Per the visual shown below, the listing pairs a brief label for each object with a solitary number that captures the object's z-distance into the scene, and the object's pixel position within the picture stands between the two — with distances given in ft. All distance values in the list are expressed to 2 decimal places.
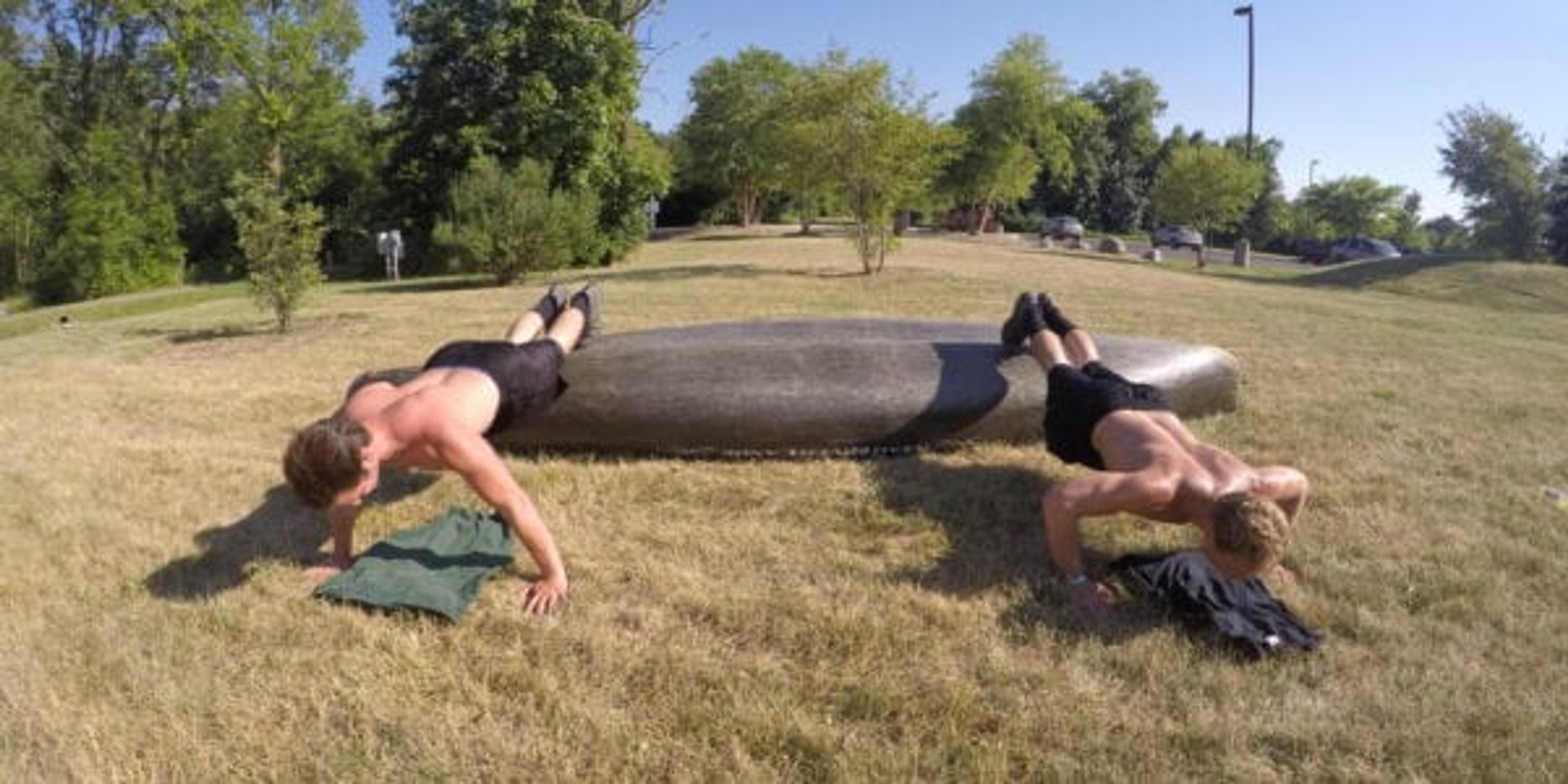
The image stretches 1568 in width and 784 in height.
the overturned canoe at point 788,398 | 18.80
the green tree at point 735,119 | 157.69
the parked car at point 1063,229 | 158.30
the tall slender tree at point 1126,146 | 207.92
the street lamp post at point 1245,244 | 113.60
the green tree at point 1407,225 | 210.18
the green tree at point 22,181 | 101.91
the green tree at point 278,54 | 96.37
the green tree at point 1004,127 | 146.72
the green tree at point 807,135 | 64.03
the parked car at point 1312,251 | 151.64
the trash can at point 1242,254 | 113.39
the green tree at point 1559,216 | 115.96
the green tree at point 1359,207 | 208.85
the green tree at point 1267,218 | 188.14
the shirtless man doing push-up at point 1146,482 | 11.76
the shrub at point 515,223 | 61.46
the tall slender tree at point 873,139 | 62.39
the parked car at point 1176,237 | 156.35
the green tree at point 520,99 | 80.07
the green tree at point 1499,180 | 129.80
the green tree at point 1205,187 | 119.55
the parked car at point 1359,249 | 141.69
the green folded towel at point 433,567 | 12.79
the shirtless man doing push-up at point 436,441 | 12.44
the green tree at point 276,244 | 38.86
